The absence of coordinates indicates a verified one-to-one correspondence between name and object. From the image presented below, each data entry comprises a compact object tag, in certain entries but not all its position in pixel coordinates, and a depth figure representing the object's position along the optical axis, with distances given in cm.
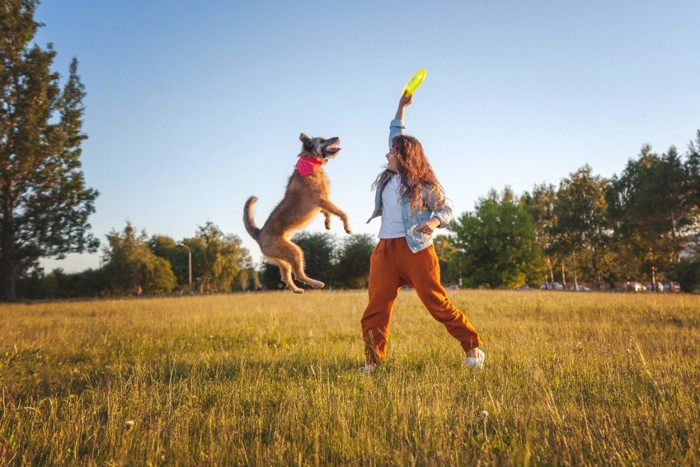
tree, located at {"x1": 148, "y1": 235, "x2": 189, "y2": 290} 6431
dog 392
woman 481
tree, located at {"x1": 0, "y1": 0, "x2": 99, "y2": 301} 1869
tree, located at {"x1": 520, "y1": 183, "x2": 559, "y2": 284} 5875
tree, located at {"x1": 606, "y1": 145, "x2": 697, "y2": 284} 3759
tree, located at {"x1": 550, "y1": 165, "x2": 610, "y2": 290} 5359
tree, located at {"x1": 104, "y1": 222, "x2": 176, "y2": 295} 5084
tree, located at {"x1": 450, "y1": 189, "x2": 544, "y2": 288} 5125
